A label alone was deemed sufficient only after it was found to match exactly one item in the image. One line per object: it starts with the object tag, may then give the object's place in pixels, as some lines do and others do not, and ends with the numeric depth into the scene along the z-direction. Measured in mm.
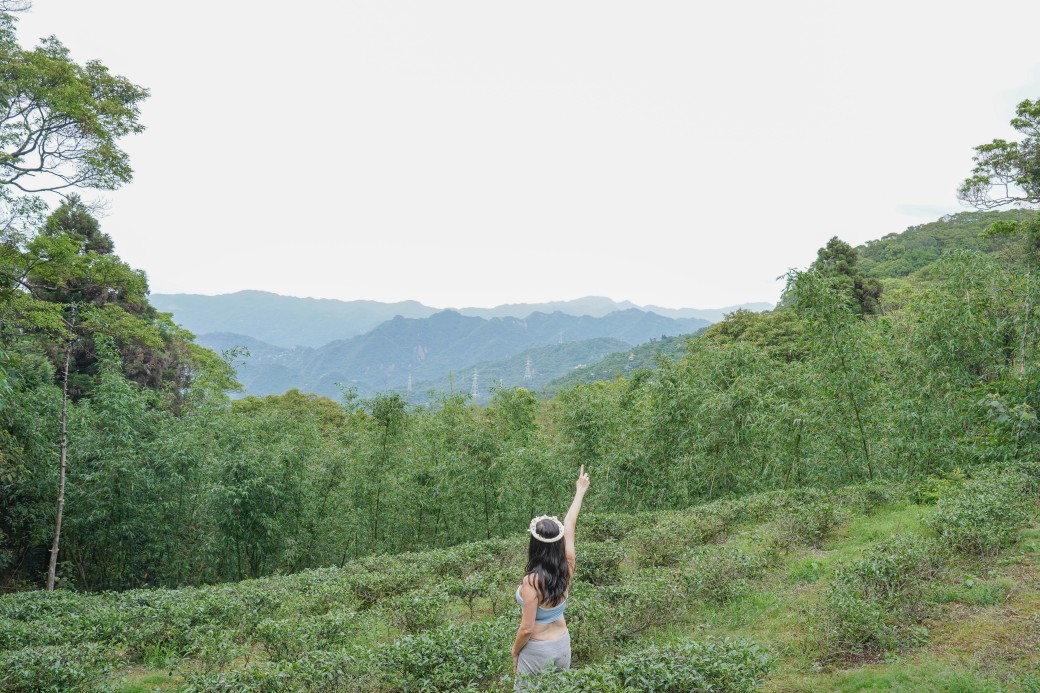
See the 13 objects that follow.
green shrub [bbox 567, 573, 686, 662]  4301
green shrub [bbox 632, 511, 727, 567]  6609
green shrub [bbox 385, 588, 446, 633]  4910
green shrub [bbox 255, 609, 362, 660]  4395
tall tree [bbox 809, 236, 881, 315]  23391
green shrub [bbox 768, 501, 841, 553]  6574
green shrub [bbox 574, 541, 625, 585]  6078
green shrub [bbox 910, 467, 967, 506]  7055
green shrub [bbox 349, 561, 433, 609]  6293
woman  2898
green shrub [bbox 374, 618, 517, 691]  3447
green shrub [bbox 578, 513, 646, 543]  7796
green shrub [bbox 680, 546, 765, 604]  5160
